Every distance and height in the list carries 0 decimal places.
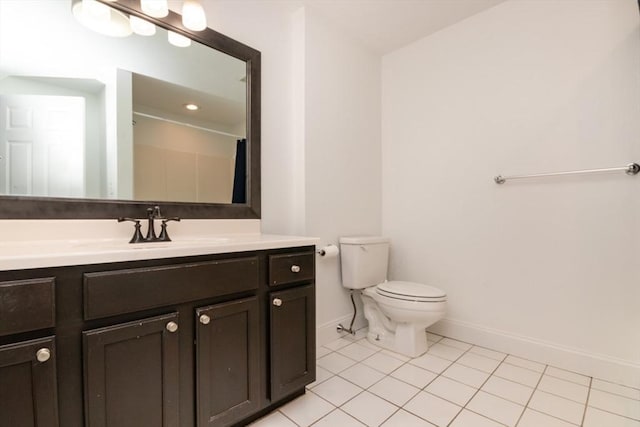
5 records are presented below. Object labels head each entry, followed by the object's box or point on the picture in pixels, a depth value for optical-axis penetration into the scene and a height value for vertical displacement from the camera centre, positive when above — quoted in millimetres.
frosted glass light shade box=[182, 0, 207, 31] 1462 +953
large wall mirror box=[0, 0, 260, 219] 1148 +443
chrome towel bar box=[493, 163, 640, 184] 1549 +205
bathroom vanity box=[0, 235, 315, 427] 763 -395
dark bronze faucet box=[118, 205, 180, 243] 1270 -76
